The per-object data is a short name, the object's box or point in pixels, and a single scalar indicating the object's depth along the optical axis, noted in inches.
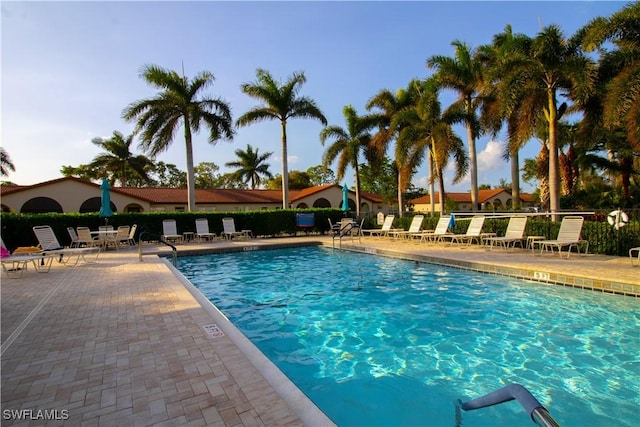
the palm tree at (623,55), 443.5
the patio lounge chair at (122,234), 550.1
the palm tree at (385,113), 964.6
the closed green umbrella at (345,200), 882.6
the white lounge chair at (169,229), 683.9
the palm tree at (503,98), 573.3
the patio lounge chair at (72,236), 531.5
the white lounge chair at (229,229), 733.8
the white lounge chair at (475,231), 505.1
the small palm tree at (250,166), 1779.0
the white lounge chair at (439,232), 567.9
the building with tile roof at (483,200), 2106.3
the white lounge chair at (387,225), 692.2
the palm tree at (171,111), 833.5
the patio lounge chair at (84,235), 491.5
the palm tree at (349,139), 1029.8
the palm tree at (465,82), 785.6
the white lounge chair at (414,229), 626.9
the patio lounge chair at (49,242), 407.0
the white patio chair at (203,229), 714.8
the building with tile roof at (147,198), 978.1
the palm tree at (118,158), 1467.8
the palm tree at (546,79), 543.8
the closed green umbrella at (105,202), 619.8
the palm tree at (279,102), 906.7
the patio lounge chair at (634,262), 324.8
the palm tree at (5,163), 1091.9
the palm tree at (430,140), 737.6
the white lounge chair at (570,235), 390.9
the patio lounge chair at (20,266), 315.5
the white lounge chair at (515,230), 446.0
